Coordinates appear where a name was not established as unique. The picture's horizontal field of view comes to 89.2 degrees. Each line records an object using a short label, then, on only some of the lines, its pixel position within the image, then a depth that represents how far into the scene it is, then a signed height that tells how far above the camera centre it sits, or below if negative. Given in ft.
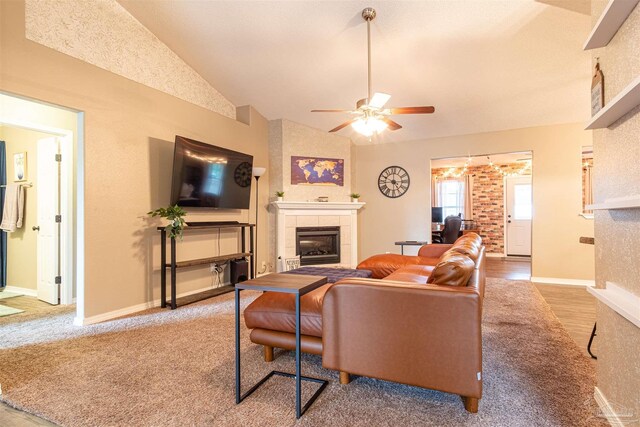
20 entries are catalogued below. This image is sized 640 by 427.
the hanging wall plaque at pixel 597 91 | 5.48 +2.12
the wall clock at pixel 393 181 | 20.83 +2.15
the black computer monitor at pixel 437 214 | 27.37 +0.03
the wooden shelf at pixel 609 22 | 4.41 +2.83
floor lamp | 17.16 +1.51
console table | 12.32 -1.86
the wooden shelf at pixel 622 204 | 3.75 +0.13
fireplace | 19.44 -1.84
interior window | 29.55 +1.66
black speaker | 15.64 -2.69
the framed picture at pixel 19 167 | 14.71 +2.26
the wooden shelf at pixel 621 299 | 4.03 -1.23
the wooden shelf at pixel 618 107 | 3.82 +1.46
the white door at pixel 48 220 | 13.21 -0.17
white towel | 14.56 +0.32
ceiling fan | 9.71 +3.22
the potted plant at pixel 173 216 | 12.30 -0.02
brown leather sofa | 5.40 -2.10
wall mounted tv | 13.07 +1.75
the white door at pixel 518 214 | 27.43 +0.00
